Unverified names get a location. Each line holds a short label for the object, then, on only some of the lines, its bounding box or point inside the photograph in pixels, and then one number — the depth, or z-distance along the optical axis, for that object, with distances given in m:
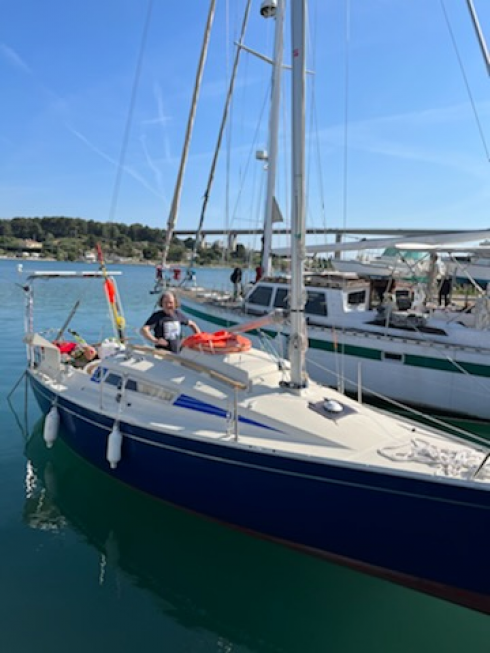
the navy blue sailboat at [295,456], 4.39
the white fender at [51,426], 7.25
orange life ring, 6.57
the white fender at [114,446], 6.00
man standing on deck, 7.35
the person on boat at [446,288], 15.23
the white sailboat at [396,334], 10.67
